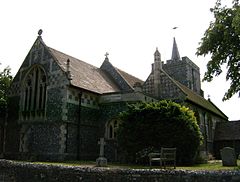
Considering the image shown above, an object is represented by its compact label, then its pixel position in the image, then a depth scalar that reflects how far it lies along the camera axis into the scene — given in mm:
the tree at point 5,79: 31922
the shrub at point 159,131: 16453
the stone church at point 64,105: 20141
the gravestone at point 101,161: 14727
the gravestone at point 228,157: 15383
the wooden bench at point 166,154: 13164
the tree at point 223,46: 17531
